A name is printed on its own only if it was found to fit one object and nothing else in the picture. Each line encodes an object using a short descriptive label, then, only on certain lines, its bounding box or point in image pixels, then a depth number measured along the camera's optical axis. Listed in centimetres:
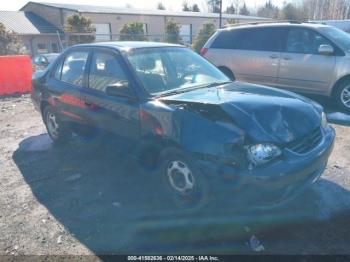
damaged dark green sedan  285
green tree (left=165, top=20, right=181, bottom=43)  3012
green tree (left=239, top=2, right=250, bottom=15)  7190
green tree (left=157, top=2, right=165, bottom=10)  6344
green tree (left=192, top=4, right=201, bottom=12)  6159
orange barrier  1005
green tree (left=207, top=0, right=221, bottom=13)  6406
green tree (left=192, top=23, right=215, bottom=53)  2580
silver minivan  677
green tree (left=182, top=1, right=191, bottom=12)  6206
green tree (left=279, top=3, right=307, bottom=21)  4996
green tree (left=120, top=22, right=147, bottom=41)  2759
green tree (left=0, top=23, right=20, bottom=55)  2136
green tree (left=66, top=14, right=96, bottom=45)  2470
